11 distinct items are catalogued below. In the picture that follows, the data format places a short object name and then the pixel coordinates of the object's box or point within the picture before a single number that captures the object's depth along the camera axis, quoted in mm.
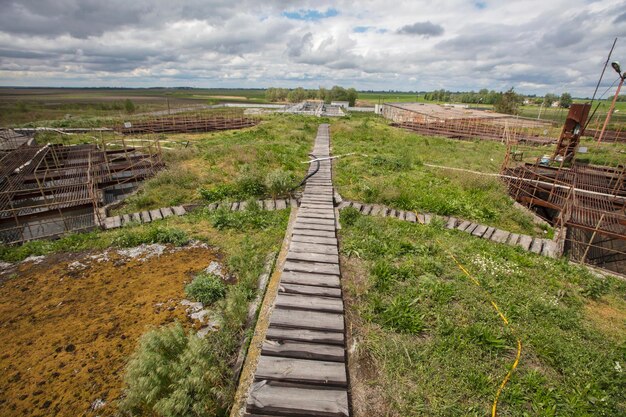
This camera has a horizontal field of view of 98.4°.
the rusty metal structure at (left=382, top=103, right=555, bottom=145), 33594
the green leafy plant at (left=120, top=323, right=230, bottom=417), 3268
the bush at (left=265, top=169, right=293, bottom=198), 10250
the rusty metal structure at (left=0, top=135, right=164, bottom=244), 11391
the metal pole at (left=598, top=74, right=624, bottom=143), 19719
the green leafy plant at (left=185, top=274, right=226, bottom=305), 5613
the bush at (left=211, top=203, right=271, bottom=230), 8797
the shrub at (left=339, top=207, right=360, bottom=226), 8648
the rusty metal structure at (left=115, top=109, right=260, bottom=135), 32241
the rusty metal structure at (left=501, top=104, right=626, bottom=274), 9836
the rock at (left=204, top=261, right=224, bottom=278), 6581
